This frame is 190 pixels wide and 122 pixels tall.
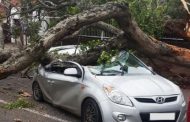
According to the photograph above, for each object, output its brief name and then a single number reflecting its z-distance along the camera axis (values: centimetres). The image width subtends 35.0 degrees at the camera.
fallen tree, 622
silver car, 494
